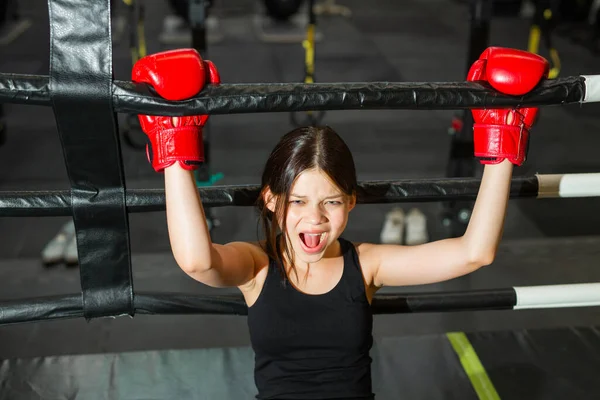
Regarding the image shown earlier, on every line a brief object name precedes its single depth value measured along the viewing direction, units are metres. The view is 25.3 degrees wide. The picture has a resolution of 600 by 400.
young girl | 3.15
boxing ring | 3.11
